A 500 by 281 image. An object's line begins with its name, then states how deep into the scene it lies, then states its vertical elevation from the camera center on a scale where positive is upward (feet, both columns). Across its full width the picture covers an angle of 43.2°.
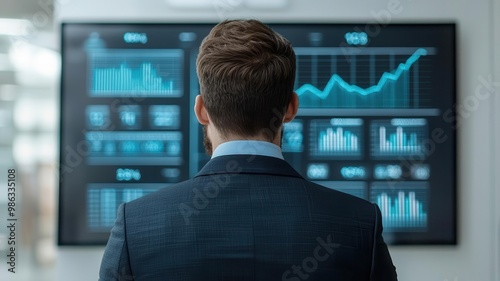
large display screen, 8.99 +0.43
